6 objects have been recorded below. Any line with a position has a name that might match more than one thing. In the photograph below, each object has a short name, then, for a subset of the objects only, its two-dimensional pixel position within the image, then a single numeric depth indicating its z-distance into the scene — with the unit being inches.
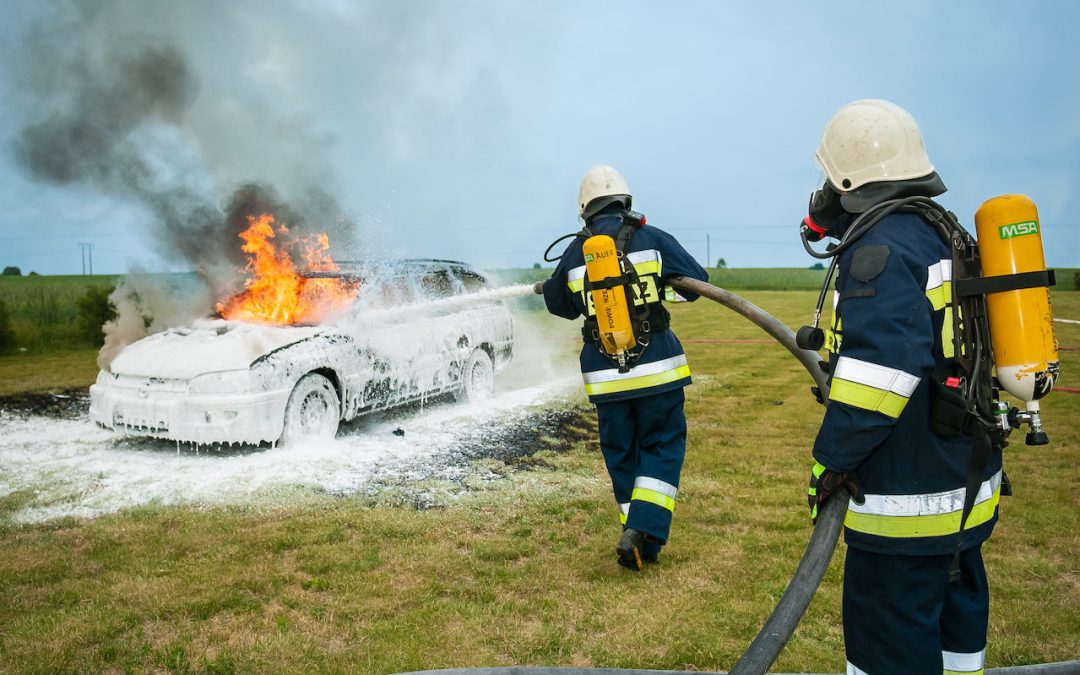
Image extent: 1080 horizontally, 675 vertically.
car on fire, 243.4
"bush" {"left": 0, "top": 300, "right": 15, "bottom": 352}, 565.7
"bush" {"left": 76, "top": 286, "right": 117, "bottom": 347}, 580.7
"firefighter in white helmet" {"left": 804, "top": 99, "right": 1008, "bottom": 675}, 87.9
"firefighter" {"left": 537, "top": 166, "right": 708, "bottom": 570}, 169.2
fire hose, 92.3
